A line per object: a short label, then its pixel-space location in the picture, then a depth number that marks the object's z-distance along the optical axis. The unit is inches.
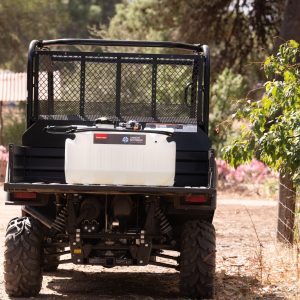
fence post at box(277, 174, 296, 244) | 811.5
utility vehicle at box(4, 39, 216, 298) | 540.8
